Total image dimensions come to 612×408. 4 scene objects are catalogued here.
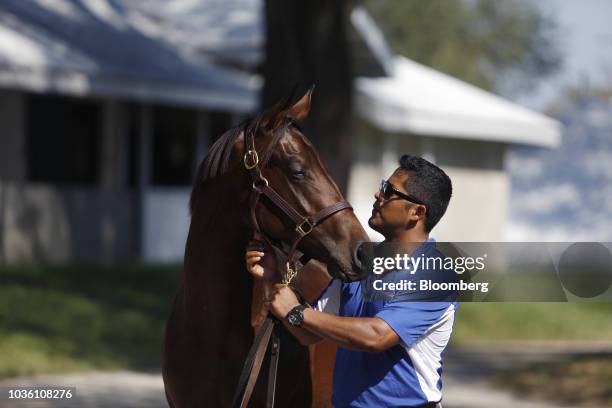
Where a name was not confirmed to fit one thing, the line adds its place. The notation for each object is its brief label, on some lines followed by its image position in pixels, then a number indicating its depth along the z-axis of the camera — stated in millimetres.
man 7735
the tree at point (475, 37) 104187
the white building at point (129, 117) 34281
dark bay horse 8844
